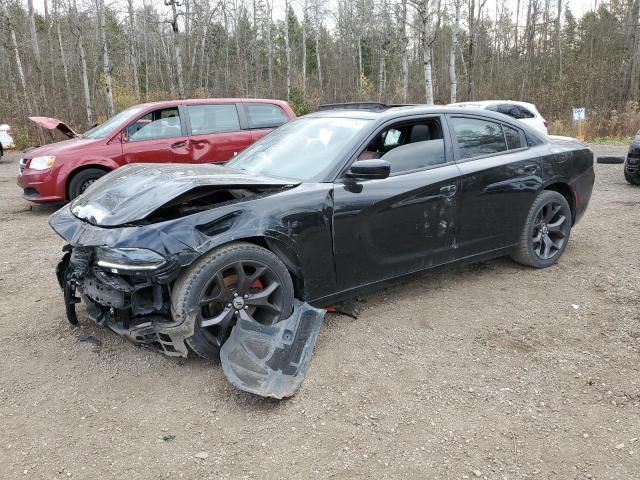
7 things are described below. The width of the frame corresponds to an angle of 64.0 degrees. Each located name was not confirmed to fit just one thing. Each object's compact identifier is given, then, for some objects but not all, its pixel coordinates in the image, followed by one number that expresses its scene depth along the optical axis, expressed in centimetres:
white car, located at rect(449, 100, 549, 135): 1212
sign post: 1761
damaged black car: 292
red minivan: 764
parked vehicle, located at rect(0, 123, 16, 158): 1499
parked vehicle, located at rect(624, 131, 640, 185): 888
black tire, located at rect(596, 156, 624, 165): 680
